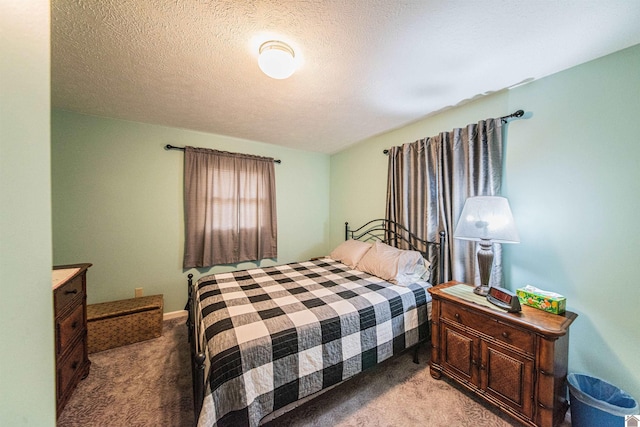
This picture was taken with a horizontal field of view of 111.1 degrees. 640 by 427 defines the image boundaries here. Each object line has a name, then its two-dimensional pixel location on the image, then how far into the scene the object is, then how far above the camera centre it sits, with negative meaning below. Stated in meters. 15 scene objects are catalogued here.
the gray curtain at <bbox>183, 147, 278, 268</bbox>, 2.84 +0.05
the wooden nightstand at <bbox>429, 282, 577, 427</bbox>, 1.26 -0.94
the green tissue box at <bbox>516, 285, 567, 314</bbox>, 1.41 -0.59
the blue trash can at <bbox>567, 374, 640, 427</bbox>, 1.19 -1.12
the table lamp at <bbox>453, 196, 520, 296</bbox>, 1.60 -0.11
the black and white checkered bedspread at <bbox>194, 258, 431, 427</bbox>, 1.17 -0.79
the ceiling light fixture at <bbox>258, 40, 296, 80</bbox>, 1.37 +0.97
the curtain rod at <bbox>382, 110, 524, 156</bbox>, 1.77 +0.80
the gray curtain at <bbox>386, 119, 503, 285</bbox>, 1.92 +0.31
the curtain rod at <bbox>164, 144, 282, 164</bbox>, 2.72 +0.80
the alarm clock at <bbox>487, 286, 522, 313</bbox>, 1.42 -0.60
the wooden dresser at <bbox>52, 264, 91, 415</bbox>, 1.41 -0.85
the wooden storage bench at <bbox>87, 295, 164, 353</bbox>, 2.10 -1.12
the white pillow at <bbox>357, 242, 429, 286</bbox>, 2.15 -0.54
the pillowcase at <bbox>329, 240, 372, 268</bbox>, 2.65 -0.52
